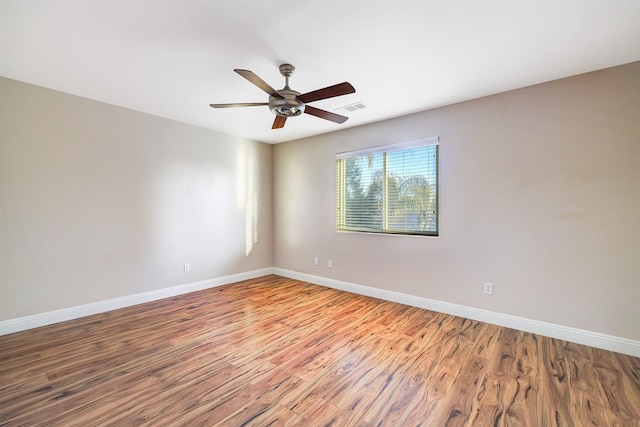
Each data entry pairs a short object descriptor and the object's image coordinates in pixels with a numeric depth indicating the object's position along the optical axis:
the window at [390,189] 3.50
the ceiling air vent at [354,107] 3.29
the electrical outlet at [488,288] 3.01
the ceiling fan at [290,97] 2.11
